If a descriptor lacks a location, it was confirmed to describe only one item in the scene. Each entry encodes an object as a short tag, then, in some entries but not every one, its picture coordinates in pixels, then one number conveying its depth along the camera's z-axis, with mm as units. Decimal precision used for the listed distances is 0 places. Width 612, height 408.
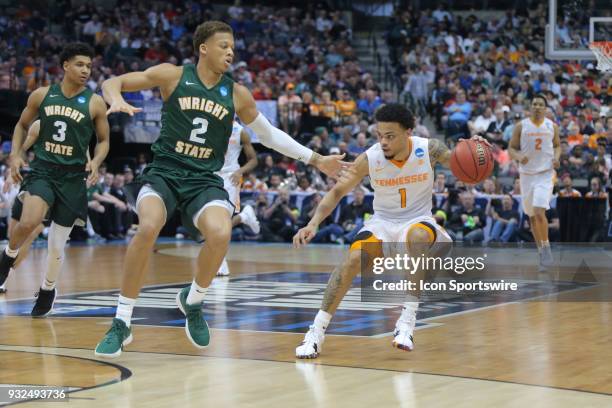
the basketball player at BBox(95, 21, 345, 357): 6566
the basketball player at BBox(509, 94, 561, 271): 13320
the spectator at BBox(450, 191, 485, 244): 17141
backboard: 15375
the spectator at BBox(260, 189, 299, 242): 18984
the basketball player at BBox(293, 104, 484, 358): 6805
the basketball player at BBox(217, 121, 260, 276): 12023
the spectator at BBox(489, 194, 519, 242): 17297
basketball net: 15375
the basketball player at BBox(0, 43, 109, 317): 8523
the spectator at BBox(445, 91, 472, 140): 21316
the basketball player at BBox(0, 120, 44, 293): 9195
